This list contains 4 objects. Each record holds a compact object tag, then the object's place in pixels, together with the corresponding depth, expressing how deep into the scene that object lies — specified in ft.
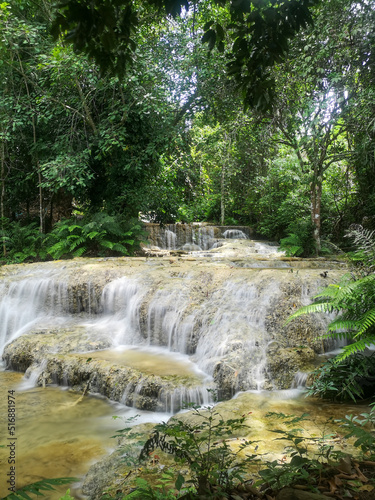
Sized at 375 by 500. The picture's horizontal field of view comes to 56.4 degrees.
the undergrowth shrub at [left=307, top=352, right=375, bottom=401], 12.40
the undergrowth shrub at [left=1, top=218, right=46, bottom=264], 37.76
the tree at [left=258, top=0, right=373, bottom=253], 27.68
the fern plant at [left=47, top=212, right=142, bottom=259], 36.29
